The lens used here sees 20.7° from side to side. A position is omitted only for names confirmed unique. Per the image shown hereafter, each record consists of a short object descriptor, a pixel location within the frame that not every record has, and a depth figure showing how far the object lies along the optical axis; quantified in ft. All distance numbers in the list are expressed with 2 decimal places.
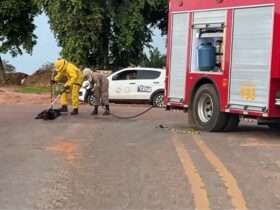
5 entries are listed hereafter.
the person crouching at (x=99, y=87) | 75.85
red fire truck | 48.70
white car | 98.37
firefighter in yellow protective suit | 73.26
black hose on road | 71.50
